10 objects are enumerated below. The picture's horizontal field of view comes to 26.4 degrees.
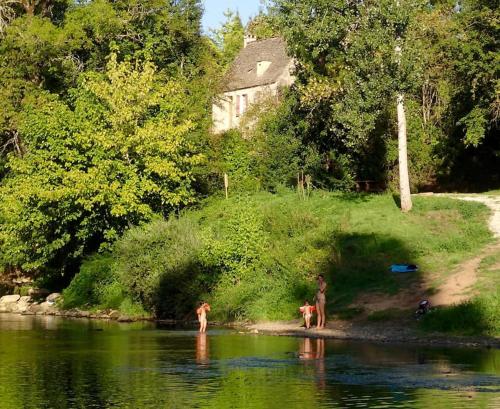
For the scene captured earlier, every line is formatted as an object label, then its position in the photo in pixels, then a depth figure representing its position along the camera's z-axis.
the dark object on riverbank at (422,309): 41.44
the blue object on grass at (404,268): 47.41
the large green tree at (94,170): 58.22
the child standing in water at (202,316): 44.31
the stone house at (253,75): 83.12
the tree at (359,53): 53.44
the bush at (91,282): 58.66
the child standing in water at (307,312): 43.69
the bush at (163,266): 51.56
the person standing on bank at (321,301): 42.88
